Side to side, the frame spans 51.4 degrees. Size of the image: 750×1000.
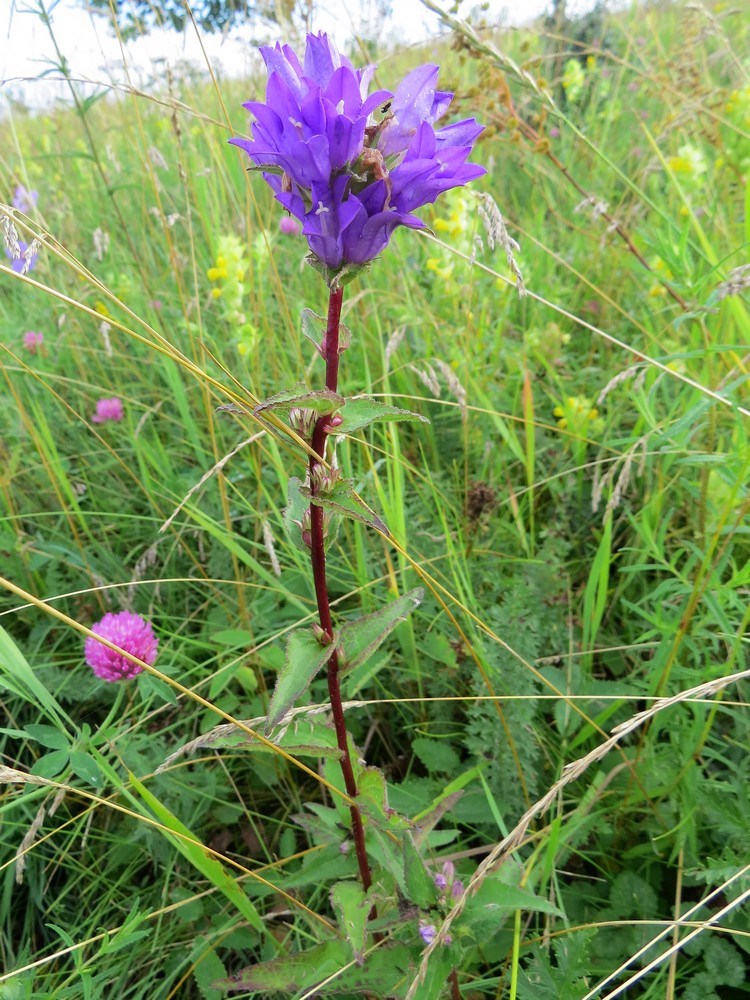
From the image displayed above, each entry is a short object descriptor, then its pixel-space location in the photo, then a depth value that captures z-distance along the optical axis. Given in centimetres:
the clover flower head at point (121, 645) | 28
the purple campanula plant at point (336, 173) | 17
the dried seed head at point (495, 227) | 27
